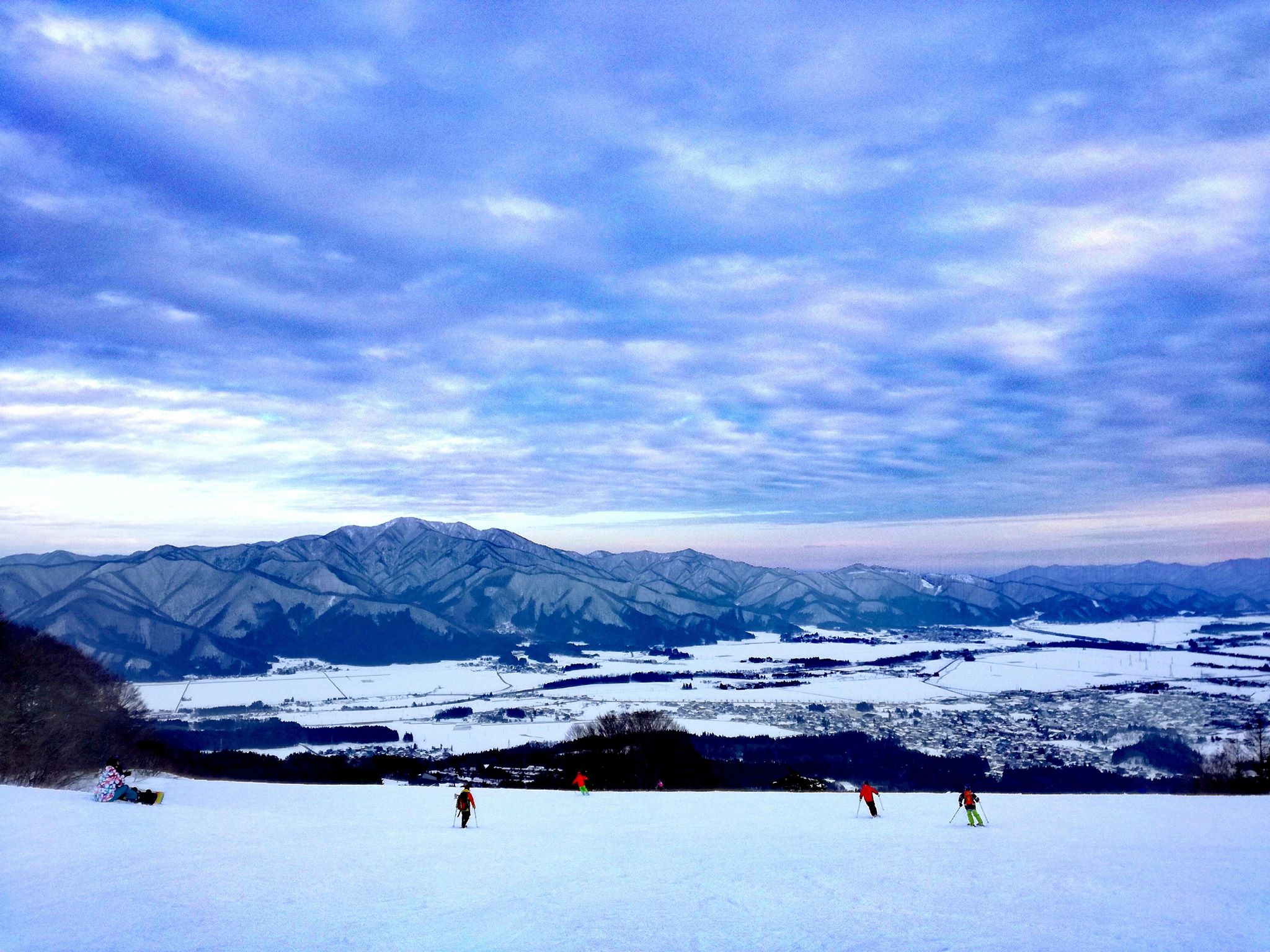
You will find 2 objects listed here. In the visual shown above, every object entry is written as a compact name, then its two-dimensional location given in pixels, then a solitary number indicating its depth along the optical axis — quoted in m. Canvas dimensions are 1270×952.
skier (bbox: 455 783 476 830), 21.95
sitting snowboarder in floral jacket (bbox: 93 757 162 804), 22.88
